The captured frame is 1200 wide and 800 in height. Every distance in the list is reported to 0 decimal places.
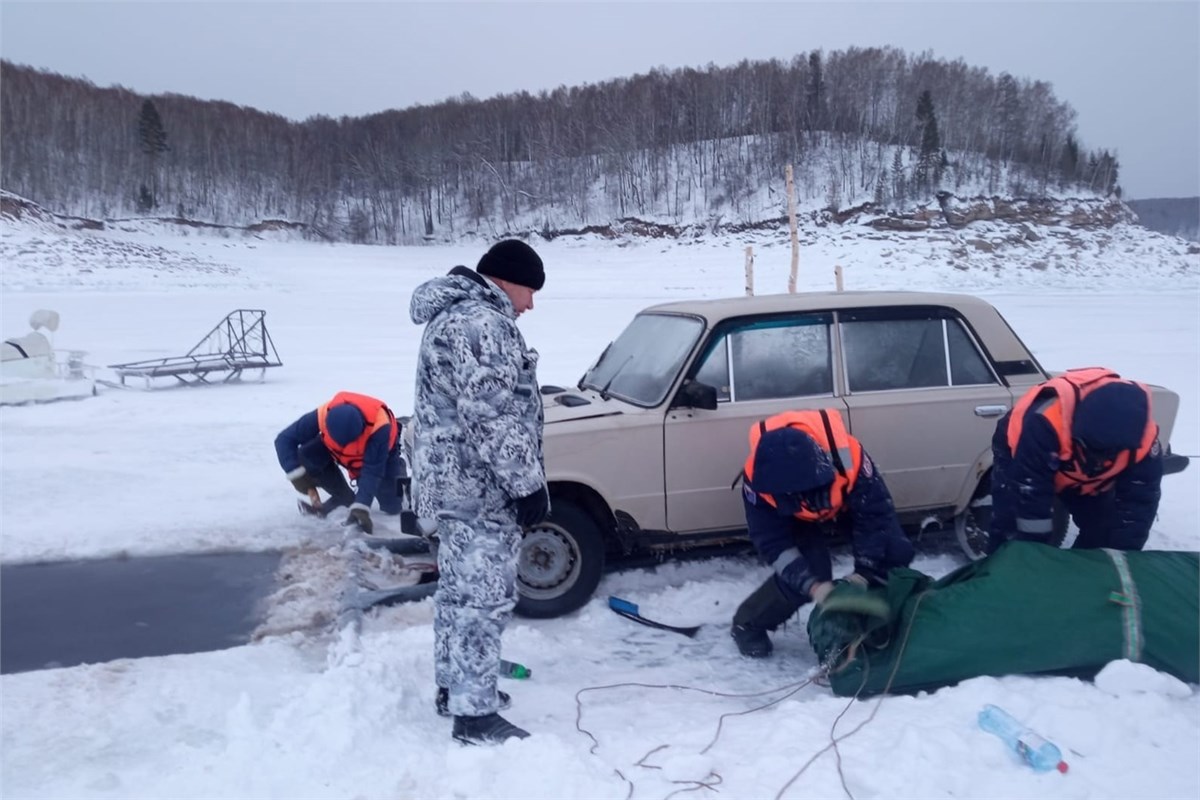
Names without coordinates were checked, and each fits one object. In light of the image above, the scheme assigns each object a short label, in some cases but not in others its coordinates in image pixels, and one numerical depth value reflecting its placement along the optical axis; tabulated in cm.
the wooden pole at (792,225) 1317
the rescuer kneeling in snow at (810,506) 389
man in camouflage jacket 319
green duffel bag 343
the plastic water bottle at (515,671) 398
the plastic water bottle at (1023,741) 292
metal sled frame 1262
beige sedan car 473
